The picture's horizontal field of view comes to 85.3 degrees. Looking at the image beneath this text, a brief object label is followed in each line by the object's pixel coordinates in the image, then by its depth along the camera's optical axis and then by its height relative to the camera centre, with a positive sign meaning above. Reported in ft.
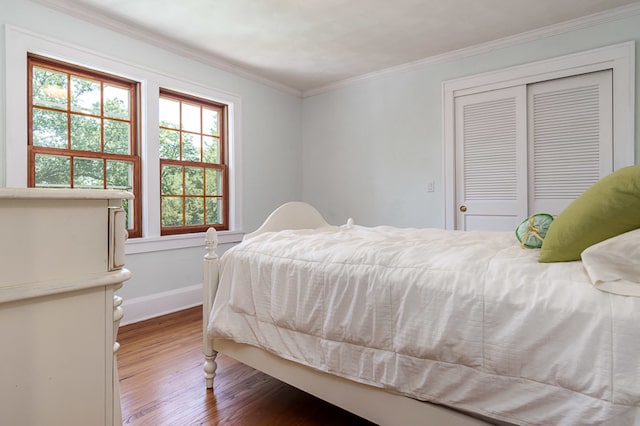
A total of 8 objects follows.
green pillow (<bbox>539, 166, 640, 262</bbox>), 3.06 -0.09
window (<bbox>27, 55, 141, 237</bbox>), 8.18 +2.04
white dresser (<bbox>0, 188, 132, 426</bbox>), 2.21 -0.66
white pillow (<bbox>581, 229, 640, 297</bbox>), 2.72 -0.46
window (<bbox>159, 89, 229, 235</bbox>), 10.75 +1.49
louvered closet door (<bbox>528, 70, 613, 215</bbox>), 9.28 +1.97
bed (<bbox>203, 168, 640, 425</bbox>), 2.70 -1.20
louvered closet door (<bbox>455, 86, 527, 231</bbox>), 10.38 +1.54
